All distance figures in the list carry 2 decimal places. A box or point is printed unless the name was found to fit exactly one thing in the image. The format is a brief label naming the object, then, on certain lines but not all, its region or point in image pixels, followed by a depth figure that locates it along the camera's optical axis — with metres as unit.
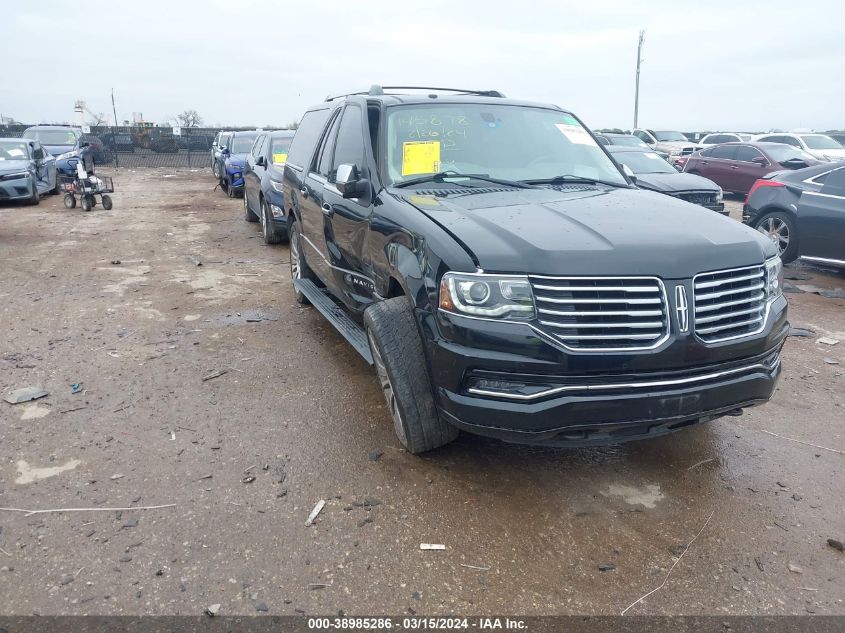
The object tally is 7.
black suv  2.81
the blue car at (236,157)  16.56
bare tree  69.90
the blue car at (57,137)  20.86
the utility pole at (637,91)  50.78
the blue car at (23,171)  14.60
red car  16.62
